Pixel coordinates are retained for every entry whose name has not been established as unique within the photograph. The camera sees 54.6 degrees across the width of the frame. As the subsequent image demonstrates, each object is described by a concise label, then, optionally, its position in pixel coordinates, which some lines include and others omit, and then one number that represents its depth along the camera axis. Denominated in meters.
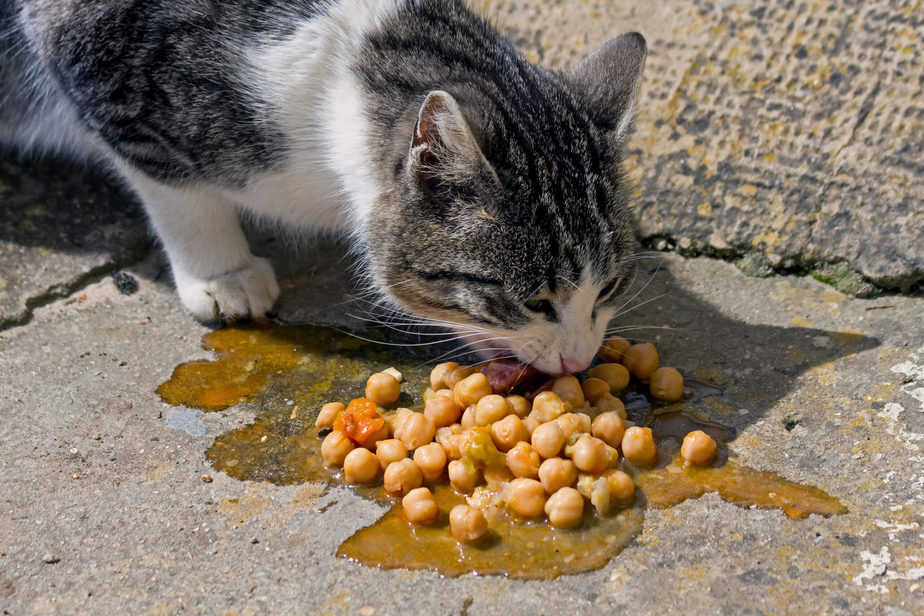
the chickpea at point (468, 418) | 2.20
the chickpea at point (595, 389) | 2.28
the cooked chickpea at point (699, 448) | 2.06
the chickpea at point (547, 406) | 2.16
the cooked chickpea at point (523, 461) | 2.04
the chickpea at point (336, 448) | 2.13
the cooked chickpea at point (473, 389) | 2.23
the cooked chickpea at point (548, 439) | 2.04
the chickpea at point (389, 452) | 2.09
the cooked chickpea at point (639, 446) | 2.08
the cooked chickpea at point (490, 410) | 2.16
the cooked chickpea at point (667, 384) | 2.30
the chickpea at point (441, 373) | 2.37
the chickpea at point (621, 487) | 1.98
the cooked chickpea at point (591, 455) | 2.00
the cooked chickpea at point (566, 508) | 1.92
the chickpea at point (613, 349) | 2.43
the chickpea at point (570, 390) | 2.21
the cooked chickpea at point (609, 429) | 2.10
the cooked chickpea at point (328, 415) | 2.25
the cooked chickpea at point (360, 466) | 2.07
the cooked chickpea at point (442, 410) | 2.22
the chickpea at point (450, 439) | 2.12
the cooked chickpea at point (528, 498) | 1.95
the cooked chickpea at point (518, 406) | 2.22
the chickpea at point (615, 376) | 2.35
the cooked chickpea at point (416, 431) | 2.15
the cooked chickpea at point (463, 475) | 2.04
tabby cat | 2.03
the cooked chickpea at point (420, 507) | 1.95
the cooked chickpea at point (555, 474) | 1.98
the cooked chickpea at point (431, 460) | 2.07
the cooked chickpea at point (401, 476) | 2.03
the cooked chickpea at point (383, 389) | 2.32
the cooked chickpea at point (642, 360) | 2.37
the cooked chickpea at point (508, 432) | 2.10
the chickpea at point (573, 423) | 2.09
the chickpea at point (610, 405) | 2.21
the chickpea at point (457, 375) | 2.34
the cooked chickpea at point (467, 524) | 1.89
